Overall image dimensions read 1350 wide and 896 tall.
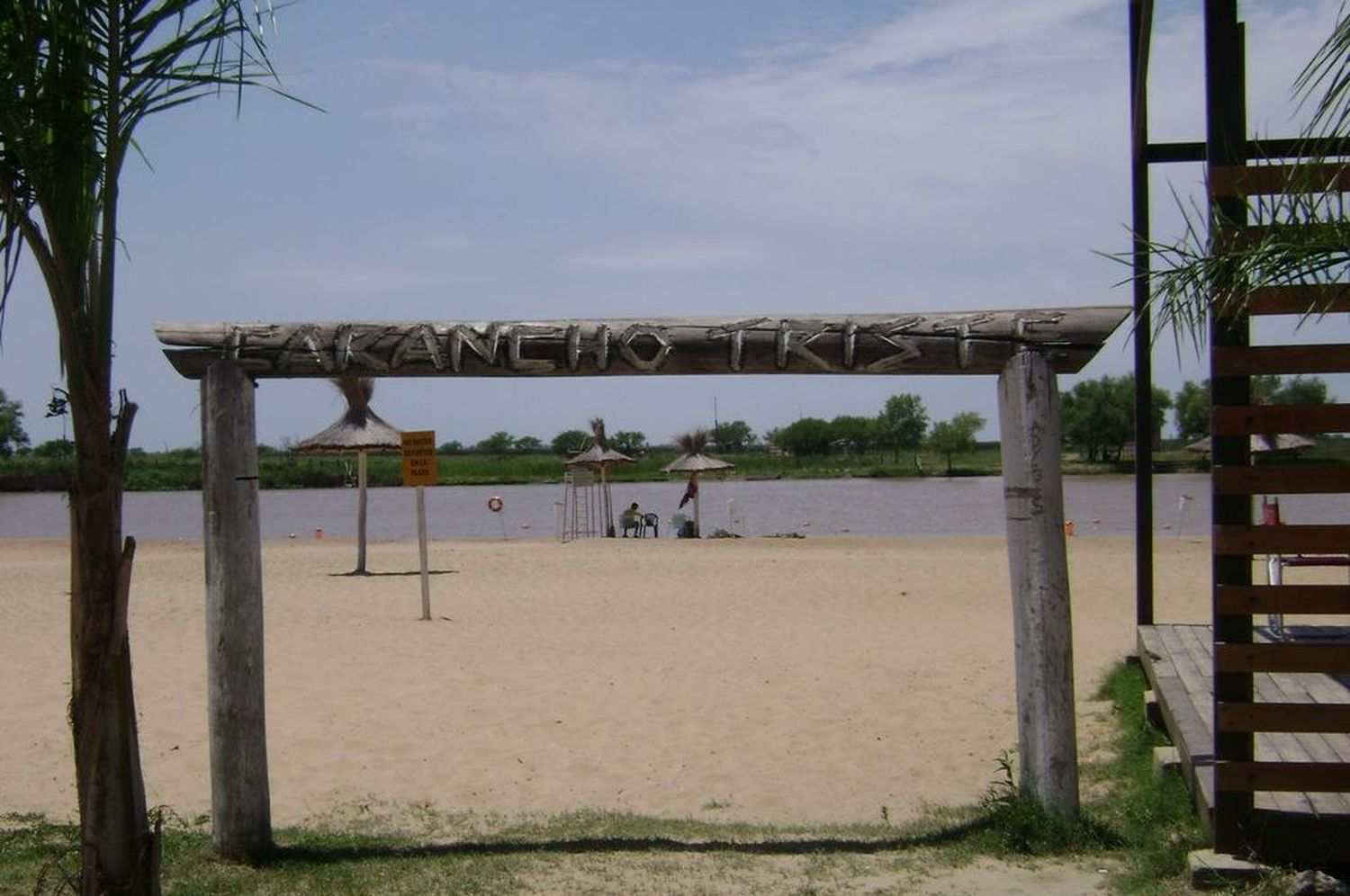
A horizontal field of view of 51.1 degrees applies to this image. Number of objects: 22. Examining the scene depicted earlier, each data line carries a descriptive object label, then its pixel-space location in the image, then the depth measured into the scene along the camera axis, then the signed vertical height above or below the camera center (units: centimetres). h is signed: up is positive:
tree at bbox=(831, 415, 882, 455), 10481 +84
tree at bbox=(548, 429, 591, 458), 9929 +92
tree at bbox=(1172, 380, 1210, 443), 5643 +120
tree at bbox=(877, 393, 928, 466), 10188 +155
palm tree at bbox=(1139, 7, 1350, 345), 429 +55
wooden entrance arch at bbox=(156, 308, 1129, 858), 569 +11
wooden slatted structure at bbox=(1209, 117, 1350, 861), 466 -48
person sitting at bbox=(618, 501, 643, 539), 3284 -161
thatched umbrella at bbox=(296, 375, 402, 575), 2231 +38
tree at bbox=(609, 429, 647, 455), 9094 +71
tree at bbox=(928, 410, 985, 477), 9325 +56
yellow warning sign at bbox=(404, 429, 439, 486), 1545 -1
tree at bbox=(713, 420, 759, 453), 11692 +123
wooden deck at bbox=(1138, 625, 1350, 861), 472 -125
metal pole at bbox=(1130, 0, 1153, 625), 820 +66
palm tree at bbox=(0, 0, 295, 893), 425 +66
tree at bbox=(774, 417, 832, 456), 10350 +72
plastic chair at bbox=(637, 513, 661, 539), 3325 -167
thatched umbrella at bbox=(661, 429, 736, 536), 3444 -27
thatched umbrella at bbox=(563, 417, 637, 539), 3438 -16
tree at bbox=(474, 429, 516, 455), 10275 +74
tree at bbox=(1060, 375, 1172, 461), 6975 +129
